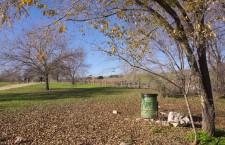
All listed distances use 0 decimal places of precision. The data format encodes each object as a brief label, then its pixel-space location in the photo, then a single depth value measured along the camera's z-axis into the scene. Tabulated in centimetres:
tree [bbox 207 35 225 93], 1389
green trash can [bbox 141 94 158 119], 718
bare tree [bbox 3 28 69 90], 1894
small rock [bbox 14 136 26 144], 466
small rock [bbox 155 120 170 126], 649
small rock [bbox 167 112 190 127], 639
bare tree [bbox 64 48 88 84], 2072
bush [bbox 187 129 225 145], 510
